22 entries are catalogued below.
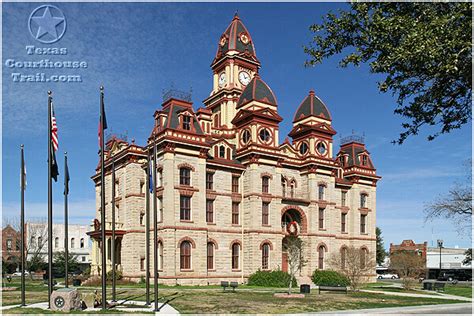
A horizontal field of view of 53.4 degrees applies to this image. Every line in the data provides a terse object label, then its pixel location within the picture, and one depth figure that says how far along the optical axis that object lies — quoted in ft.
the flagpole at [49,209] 66.92
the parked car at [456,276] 230.27
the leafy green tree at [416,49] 36.96
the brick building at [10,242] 242.58
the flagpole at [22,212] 75.92
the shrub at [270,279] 141.59
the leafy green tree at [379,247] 282.03
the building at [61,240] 244.22
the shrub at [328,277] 154.30
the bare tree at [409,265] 140.05
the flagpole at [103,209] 66.94
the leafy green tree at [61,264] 221.25
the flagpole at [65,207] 75.27
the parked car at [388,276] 276.62
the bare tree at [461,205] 103.35
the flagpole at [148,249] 73.95
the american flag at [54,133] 72.08
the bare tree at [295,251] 148.36
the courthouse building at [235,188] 135.85
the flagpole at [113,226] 80.21
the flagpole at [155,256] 71.46
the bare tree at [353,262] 131.77
